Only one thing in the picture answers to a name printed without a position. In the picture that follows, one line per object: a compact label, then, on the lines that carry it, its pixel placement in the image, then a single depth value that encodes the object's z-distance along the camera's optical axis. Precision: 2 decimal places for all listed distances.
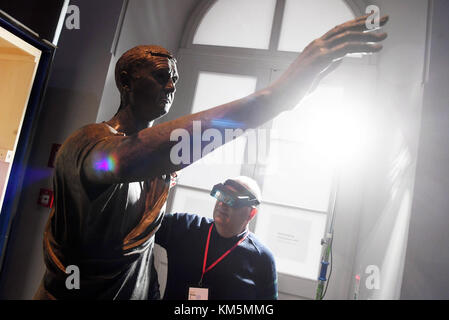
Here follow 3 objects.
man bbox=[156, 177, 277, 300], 1.75
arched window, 2.60
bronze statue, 0.51
